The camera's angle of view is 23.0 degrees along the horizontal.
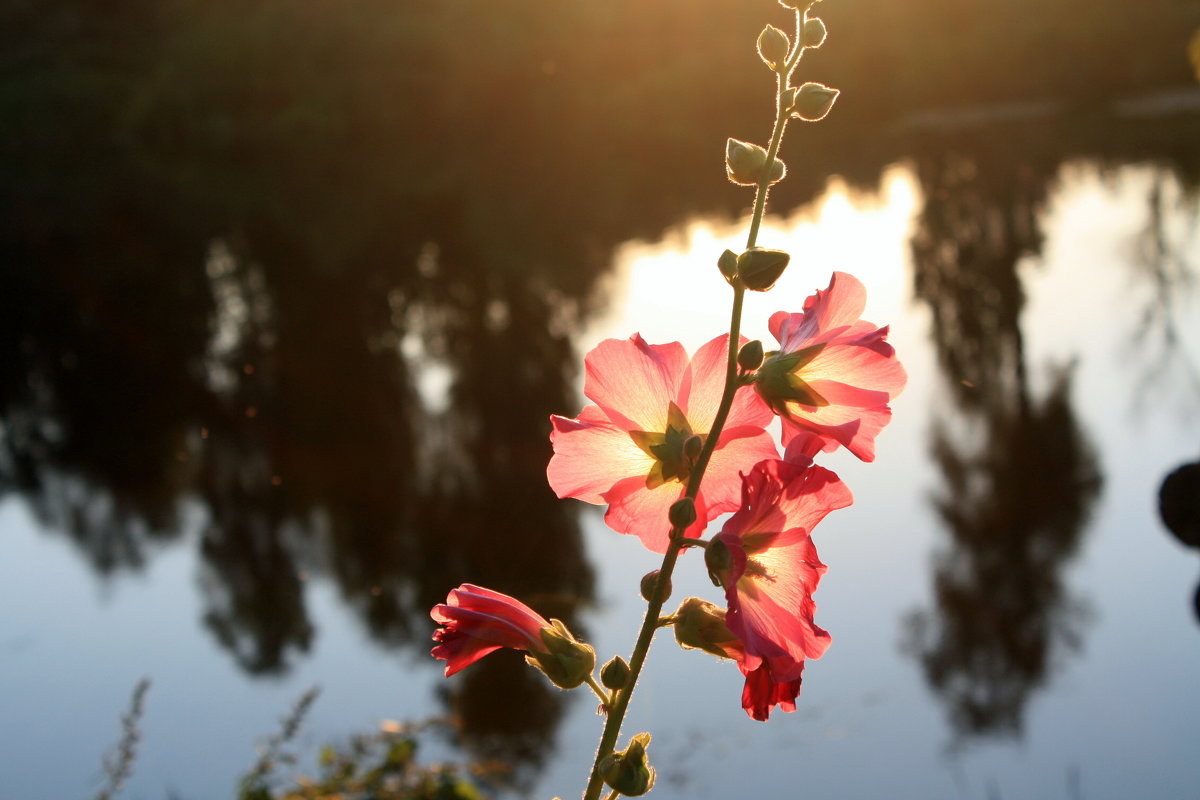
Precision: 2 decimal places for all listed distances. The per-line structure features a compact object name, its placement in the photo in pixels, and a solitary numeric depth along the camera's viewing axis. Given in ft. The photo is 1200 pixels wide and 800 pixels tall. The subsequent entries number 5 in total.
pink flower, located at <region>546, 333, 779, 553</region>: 3.88
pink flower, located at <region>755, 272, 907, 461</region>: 3.78
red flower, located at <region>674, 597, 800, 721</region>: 3.75
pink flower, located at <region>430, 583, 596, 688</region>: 3.74
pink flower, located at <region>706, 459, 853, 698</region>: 3.62
